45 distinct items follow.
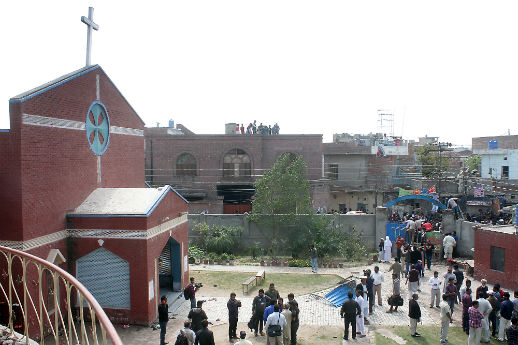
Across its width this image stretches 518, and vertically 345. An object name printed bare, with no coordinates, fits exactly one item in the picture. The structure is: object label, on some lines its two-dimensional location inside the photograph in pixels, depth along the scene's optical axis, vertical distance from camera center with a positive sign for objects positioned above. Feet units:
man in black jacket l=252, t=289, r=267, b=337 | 44.04 -13.78
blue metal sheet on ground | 55.12 -16.06
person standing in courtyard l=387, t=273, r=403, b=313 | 51.80 -15.20
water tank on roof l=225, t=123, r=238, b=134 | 137.69 +11.61
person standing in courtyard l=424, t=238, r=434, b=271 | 70.44 -13.58
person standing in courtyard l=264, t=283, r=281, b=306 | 45.19 -12.87
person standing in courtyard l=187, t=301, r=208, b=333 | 39.96 -13.31
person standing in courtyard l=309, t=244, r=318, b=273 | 71.72 -14.74
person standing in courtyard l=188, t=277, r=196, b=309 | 49.88 -14.01
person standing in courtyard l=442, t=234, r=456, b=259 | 75.25 -13.01
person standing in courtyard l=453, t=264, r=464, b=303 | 52.29 -13.05
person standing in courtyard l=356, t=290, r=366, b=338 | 44.98 -15.19
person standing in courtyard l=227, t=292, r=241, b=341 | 43.47 -14.48
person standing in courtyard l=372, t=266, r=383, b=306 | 52.80 -13.50
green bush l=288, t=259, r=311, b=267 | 76.43 -16.39
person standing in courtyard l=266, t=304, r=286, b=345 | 39.45 -13.77
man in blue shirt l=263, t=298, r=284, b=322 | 41.32 -13.22
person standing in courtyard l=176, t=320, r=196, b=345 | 35.78 -13.21
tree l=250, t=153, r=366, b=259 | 82.48 -9.36
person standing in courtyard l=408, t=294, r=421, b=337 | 44.09 -14.27
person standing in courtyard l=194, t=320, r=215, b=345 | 34.83 -13.09
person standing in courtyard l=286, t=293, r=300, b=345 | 41.63 -14.09
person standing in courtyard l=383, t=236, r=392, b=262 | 76.94 -14.21
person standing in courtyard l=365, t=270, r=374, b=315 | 51.21 -14.03
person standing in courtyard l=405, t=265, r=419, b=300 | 54.19 -13.68
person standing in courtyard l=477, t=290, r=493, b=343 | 42.11 -13.38
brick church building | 42.60 -4.01
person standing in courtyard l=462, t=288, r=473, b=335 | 44.61 -14.02
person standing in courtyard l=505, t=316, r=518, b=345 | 37.50 -13.82
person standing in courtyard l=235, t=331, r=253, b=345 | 32.82 -12.79
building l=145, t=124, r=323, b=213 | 122.11 +1.36
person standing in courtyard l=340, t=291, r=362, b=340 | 43.34 -14.09
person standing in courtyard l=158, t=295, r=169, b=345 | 42.39 -14.08
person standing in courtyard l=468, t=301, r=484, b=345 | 41.04 -14.21
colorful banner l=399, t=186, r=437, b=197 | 91.50 -5.32
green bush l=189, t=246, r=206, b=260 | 79.87 -15.65
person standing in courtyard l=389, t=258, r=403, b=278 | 55.88 -12.56
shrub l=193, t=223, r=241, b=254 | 84.02 -13.48
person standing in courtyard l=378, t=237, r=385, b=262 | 77.92 -14.61
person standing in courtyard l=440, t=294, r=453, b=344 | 42.47 -14.26
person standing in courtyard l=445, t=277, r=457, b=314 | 47.78 -13.24
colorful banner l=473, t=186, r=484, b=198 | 103.30 -5.93
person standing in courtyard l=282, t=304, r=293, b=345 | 41.54 -14.82
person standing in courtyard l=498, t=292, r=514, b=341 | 42.47 -13.79
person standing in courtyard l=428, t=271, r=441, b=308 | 52.16 -14.46
